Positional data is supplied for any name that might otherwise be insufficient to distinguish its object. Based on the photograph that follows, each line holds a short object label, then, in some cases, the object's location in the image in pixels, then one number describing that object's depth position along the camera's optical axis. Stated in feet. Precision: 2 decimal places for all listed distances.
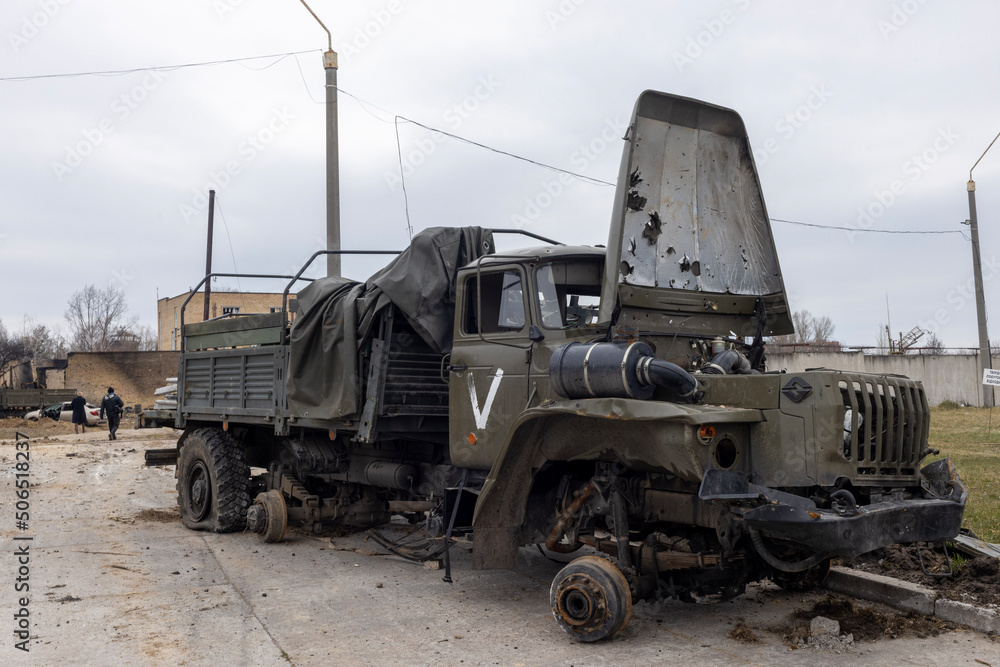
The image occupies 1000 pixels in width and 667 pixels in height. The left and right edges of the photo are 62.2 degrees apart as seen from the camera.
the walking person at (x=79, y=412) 90.89
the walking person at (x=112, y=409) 78.45
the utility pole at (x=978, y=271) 71.31
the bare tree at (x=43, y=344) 217.97
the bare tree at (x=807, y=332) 186.09
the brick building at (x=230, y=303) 164.86
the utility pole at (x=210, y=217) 106.63
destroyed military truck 15.42
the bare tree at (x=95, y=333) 228.63
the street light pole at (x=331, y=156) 34.88
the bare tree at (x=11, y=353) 151.23
